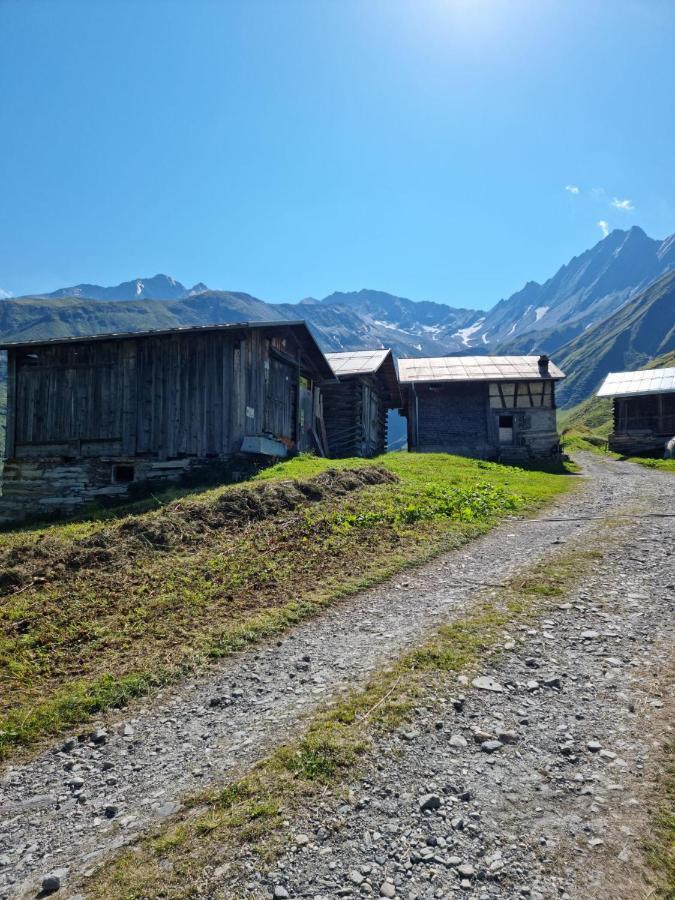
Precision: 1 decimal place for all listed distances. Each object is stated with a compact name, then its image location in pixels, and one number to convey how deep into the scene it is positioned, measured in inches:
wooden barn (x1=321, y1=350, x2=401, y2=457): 1174.3
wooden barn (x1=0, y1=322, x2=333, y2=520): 756.6
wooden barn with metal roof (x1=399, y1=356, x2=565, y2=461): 1339.8
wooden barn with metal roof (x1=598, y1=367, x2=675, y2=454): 1450.5
